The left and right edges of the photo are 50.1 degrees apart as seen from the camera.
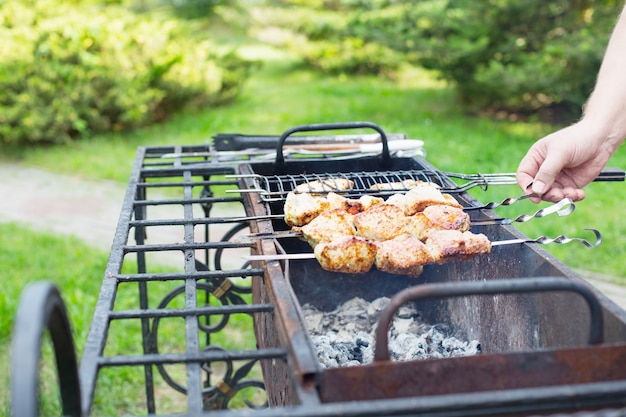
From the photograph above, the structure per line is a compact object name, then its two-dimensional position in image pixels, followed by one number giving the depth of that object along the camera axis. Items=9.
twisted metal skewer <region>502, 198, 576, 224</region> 2.14
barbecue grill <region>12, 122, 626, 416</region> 1.25
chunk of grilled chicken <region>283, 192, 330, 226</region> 2.34
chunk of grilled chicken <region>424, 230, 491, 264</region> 2.09
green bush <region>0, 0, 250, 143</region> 8.36
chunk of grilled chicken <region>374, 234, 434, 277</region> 2.09
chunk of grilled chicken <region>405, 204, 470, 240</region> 2.26
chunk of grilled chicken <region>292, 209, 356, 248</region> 2.21
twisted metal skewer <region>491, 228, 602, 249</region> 2.06
